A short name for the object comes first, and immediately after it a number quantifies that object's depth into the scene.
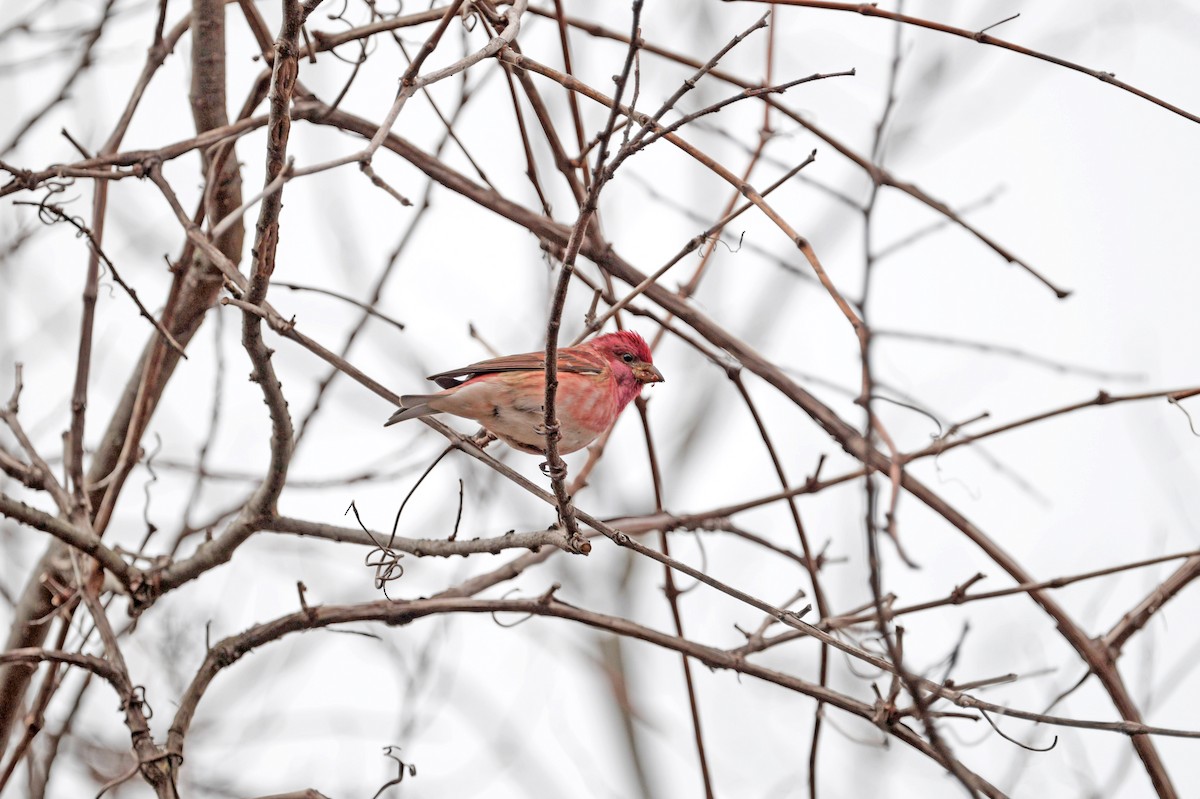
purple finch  9.55
